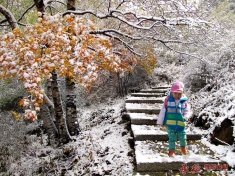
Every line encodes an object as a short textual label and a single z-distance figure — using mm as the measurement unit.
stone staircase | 3893
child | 3915
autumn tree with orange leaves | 3576
